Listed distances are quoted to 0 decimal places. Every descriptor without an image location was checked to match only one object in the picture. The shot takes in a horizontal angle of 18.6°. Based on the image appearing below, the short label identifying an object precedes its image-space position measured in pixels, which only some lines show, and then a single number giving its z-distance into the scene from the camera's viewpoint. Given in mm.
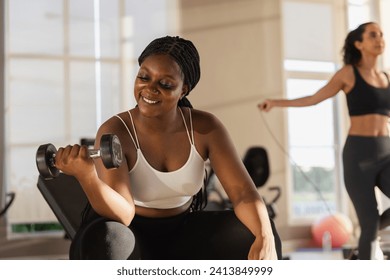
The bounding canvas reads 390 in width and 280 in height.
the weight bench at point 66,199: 4270
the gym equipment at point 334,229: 9101
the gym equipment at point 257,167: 7661
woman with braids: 3965
